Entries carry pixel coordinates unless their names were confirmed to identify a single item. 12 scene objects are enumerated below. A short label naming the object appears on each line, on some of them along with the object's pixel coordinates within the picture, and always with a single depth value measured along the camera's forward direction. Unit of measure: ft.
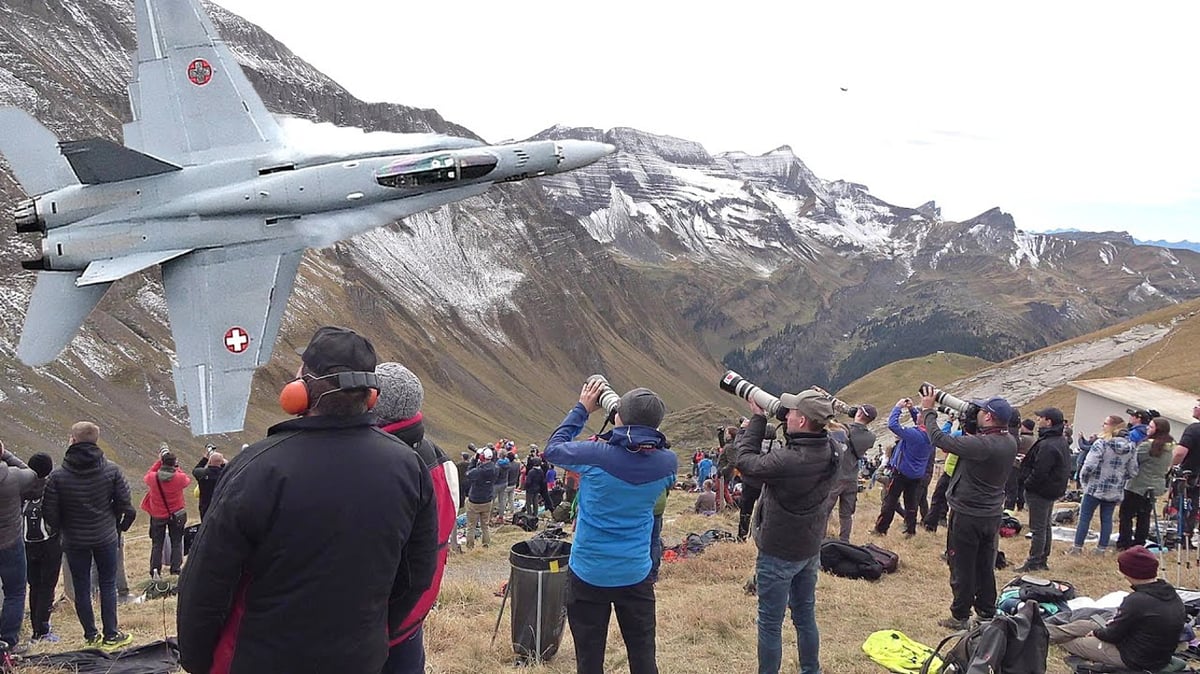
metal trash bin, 23.17
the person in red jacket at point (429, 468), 13.29
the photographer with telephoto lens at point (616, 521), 17.60
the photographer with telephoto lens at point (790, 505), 19.54
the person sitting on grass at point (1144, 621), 19.43
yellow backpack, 23.44
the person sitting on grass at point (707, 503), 61.16
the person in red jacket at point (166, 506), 37.86
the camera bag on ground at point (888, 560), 34.81
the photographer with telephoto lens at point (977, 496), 24.91
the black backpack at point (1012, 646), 18.57
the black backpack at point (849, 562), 33.91
